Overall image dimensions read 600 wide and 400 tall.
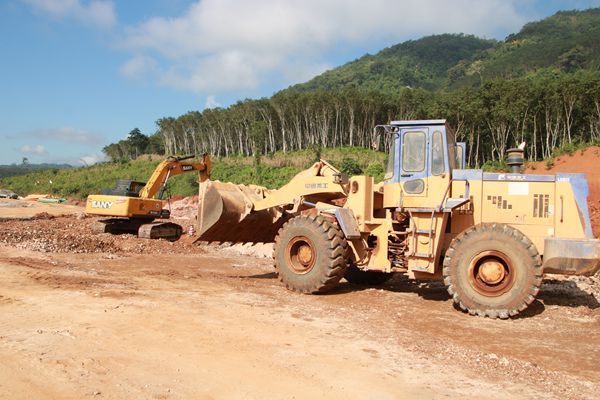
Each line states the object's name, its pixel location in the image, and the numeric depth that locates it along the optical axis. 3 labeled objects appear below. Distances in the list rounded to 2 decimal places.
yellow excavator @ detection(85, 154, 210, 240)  16.75
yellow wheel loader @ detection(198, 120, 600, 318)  7.16
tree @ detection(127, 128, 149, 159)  83.62
